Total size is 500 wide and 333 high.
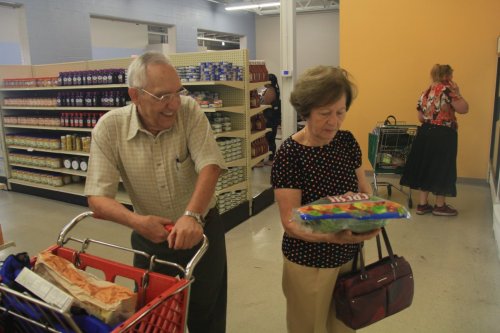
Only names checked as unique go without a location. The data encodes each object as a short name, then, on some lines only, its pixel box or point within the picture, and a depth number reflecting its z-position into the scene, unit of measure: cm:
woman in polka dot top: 147
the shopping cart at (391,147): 527
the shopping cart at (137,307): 104
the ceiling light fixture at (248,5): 1192
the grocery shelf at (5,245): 247
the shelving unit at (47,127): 542
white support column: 574
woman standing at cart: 461
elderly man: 151
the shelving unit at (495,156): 414
